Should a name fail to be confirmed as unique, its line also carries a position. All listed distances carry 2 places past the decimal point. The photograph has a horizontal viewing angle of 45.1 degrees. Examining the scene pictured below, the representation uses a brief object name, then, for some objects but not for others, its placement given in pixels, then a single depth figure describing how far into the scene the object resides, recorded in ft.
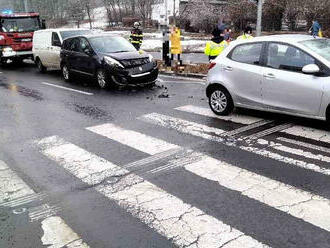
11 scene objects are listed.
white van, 53.57
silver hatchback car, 22.20
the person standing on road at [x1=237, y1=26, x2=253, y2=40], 43.58
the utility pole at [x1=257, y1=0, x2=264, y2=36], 44.86
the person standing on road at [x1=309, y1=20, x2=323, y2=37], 62.90
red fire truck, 65.82
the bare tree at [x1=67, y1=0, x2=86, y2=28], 202.06
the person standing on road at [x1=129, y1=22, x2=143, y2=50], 57.11
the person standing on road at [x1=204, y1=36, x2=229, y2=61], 43.65
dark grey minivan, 39.11
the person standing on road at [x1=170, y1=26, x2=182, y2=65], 48.85
